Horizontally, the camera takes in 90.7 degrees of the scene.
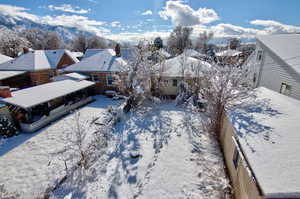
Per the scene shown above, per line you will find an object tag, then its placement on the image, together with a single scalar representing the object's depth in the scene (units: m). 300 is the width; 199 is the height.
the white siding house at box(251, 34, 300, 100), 9.36
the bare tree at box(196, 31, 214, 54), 49.12
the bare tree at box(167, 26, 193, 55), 50.14
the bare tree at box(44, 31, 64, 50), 48.16
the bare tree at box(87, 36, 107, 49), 52.87
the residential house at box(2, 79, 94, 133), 10.83
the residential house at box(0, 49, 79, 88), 20.00
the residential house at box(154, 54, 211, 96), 15.62
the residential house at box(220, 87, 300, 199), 3.24
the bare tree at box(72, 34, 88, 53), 51.44
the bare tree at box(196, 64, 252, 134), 7.93
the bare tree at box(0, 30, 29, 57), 32.44
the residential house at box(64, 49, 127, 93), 18.12
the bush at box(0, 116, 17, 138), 9.98
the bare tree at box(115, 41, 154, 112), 13.32
